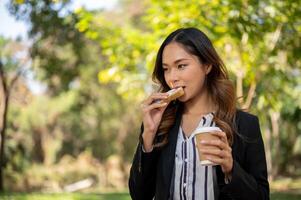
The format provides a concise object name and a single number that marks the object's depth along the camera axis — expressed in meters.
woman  1.96
